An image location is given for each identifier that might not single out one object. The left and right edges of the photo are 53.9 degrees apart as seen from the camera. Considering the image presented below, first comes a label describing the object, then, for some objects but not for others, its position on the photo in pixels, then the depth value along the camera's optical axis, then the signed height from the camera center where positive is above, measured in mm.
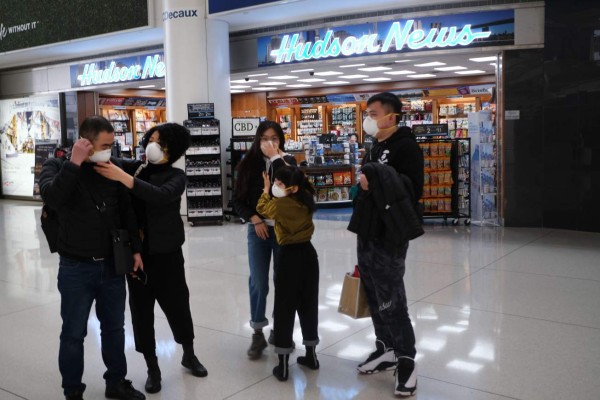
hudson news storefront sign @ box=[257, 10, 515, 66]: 8695 +1716
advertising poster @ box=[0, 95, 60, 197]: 14483 +467
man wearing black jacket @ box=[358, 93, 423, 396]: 3209 -593
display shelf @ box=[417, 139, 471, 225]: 9250 -539
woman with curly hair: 3260 -530
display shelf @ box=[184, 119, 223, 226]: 9602 -407
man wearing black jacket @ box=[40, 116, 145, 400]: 2906 -458
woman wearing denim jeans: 3666 -379
